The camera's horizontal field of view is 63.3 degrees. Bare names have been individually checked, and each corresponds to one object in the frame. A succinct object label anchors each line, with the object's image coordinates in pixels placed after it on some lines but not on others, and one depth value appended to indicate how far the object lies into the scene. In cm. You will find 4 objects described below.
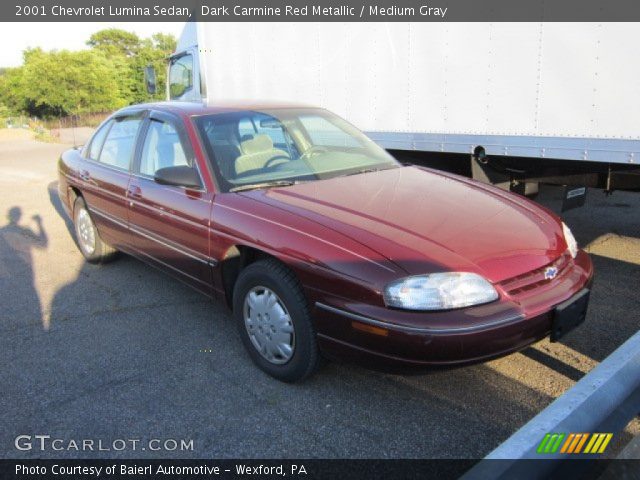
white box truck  398
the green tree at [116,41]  7750
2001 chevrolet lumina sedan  236
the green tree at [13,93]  4925
